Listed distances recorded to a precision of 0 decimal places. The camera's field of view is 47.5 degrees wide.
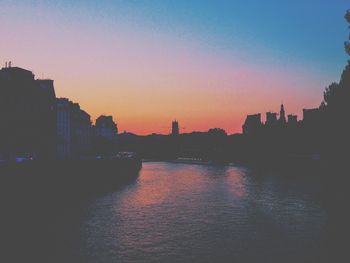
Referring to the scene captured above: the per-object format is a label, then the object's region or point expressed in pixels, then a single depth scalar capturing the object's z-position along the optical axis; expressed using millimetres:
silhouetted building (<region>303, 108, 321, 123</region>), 179700
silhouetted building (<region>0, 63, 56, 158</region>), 72438
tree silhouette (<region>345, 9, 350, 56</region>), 41062
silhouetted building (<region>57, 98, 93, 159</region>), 112506
